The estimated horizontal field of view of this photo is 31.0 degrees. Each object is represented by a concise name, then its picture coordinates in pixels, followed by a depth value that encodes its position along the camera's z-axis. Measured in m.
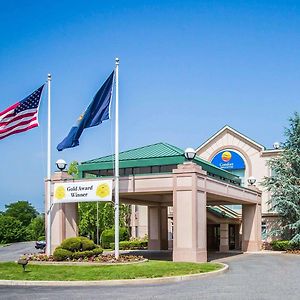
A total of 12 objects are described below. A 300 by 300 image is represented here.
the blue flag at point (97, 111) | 26.62
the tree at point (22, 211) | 124.95
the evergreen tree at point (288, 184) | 41.69
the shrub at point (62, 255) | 26.89
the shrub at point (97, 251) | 27.87
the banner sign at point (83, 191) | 28.64
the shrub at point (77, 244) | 27.64
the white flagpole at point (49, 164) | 29.07
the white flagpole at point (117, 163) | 26.85
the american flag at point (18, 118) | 26.17
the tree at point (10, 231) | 80.26
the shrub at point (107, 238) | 50.98
